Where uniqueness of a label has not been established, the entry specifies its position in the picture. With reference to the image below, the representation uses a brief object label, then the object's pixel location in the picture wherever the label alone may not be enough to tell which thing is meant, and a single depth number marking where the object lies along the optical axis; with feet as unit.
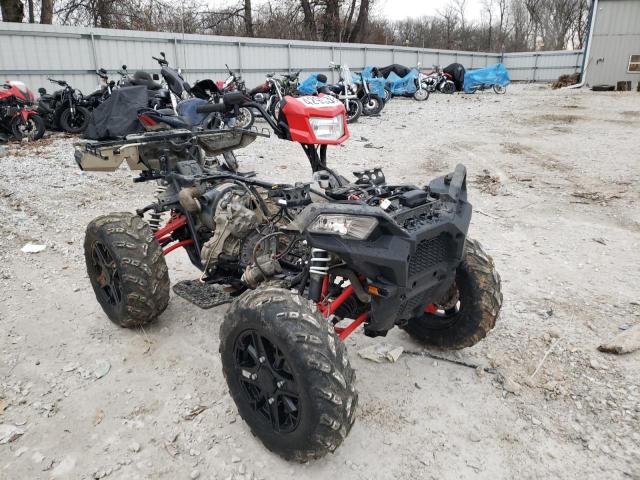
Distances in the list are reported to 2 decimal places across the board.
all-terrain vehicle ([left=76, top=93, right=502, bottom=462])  6.97
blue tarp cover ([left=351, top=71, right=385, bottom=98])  55.11
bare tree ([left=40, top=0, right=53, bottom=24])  61.72
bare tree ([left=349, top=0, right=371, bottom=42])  102.47
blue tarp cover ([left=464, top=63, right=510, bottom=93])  78.48
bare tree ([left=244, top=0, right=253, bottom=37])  90.43
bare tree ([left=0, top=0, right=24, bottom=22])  54.64
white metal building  83.82
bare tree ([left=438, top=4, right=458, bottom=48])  153.24
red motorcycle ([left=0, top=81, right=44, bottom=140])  35.65
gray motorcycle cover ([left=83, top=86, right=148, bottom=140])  34.50
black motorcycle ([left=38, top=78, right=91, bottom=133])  38.91
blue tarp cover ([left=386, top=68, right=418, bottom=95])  68.90
